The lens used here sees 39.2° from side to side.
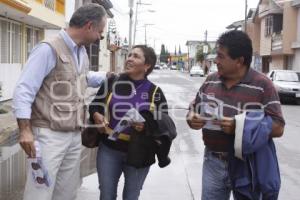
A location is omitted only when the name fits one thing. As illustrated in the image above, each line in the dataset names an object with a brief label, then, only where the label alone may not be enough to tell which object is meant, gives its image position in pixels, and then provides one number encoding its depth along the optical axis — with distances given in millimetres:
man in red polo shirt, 2707
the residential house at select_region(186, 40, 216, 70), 96397
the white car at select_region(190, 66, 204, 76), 53856
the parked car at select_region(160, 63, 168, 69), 107195
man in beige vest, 2855
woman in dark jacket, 3205
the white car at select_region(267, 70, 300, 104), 18265
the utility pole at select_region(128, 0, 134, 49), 34527
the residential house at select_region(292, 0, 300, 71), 30840
